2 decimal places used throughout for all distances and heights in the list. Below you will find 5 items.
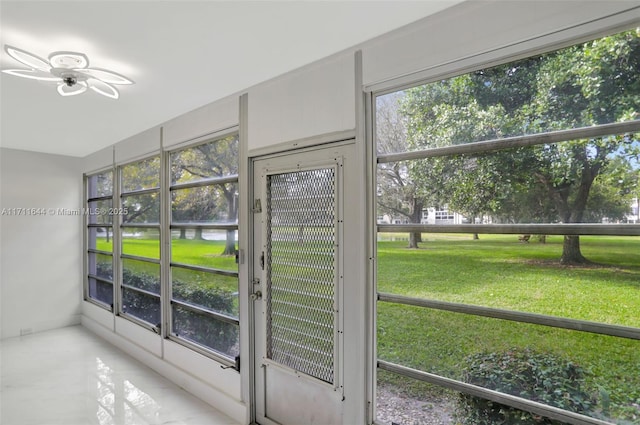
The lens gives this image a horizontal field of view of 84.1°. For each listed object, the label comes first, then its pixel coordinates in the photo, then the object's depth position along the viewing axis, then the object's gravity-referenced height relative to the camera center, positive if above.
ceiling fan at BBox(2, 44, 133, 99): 2.18 +0.97
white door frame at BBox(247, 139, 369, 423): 2.11 -0.56
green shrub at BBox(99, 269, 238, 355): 3.16 -1.02
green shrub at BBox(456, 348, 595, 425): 1.50 -0.79
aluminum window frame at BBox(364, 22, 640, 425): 1.43 -0.08
